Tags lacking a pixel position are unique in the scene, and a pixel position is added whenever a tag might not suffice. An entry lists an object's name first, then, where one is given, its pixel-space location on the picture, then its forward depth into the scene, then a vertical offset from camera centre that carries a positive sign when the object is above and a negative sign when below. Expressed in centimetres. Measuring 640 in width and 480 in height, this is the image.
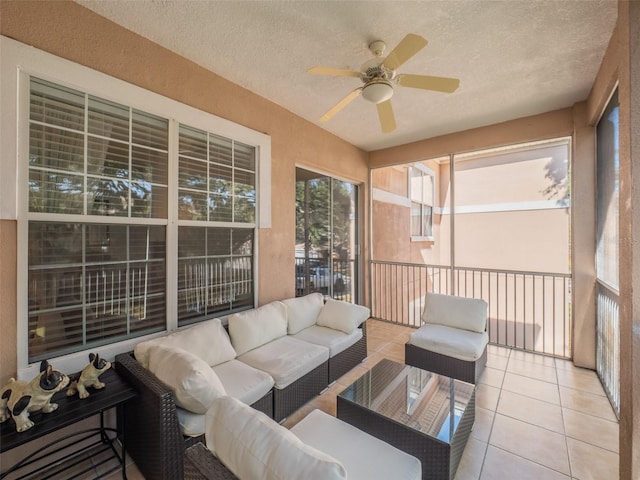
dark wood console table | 134 -95
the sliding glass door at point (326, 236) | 395 +7
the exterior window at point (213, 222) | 253 +17
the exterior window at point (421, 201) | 504 +74
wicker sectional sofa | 153 -99
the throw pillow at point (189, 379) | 153 -81
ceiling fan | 187 +118
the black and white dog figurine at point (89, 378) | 161 -84
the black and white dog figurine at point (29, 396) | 134 -81
